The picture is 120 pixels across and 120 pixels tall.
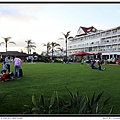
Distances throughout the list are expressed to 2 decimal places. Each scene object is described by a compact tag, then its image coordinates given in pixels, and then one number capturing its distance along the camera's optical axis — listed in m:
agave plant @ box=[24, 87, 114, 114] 1.94
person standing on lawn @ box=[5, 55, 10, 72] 8.58
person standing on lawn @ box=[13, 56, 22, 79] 7.20
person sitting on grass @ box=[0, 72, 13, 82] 6.48
